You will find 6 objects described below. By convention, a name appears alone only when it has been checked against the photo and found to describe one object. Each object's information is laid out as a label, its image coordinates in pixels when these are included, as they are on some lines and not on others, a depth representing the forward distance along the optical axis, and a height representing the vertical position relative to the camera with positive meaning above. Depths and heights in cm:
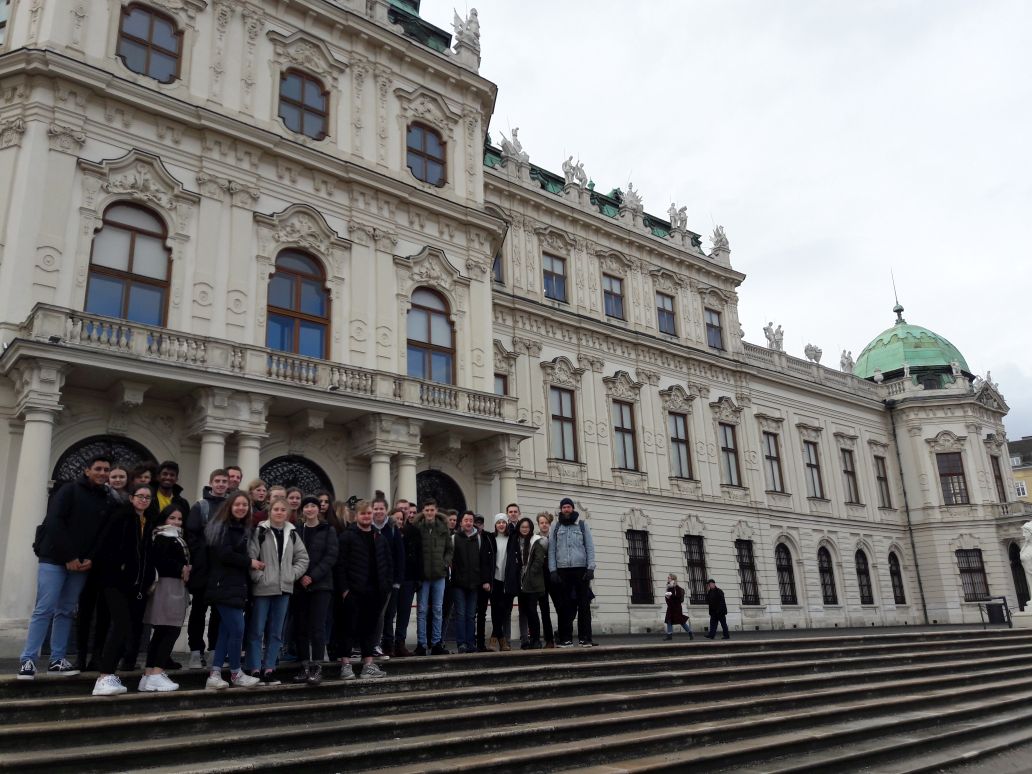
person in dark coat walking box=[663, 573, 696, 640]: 2123 +20
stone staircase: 680 -94
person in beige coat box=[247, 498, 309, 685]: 851 +53
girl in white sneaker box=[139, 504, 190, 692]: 803 +43
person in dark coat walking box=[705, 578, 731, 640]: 2086 +21
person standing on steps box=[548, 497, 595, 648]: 1242 +80
